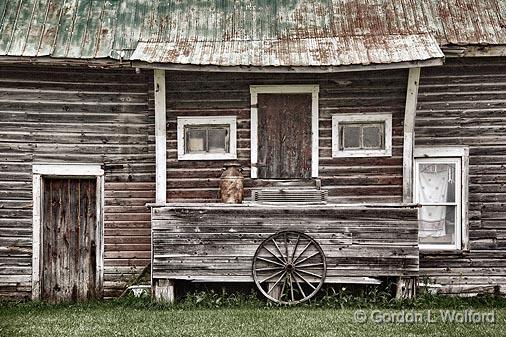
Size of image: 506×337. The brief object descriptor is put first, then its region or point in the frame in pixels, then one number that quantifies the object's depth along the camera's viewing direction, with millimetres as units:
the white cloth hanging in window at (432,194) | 15312
